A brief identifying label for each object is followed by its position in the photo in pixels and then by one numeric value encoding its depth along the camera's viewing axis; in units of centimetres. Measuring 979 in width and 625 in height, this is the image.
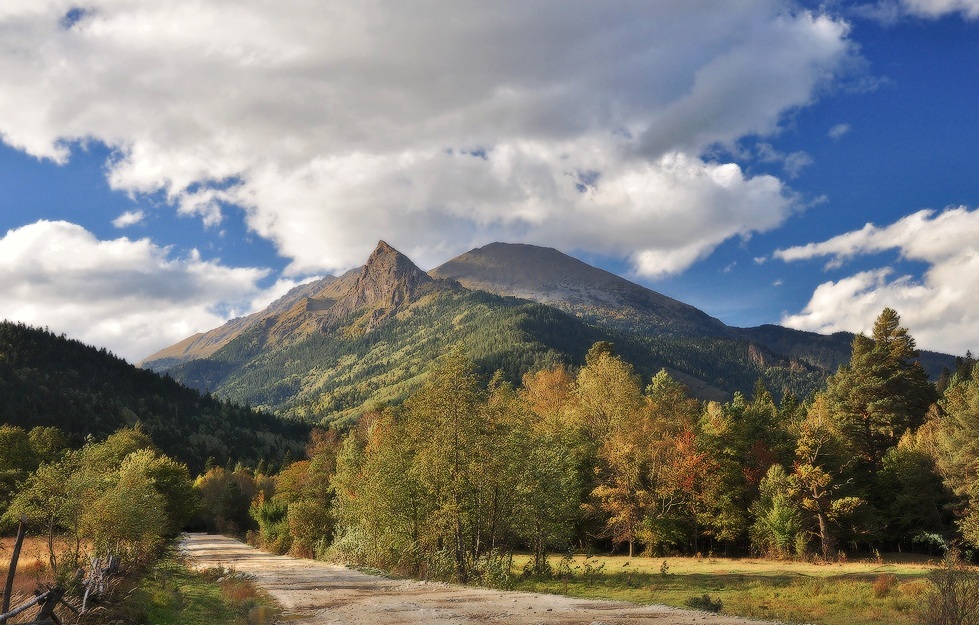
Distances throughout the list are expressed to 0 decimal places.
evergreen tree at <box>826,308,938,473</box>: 6950
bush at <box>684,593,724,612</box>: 2537
